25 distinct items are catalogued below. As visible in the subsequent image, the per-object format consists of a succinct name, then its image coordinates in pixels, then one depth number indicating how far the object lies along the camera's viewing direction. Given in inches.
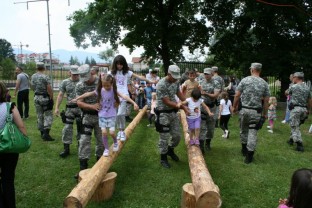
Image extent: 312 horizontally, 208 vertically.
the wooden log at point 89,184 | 158.1
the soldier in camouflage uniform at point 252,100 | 282.2
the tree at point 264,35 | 709.3
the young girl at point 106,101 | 231.8
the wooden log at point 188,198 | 181.9
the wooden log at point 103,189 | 205.3
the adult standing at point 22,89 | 490.7
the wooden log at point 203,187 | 160.4
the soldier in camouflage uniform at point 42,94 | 349.4
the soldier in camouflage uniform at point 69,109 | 299.6
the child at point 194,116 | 267.6
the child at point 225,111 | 393.8
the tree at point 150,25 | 764.6
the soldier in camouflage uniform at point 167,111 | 255.6
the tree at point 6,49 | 3584.2
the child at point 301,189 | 88.0
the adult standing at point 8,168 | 165.0
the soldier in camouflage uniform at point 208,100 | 311.6
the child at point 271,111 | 436.8
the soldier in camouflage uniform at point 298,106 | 337.4
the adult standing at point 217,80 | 328.8
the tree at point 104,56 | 3182.6
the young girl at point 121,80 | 273.4
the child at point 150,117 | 489.0
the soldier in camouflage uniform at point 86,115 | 244.8
